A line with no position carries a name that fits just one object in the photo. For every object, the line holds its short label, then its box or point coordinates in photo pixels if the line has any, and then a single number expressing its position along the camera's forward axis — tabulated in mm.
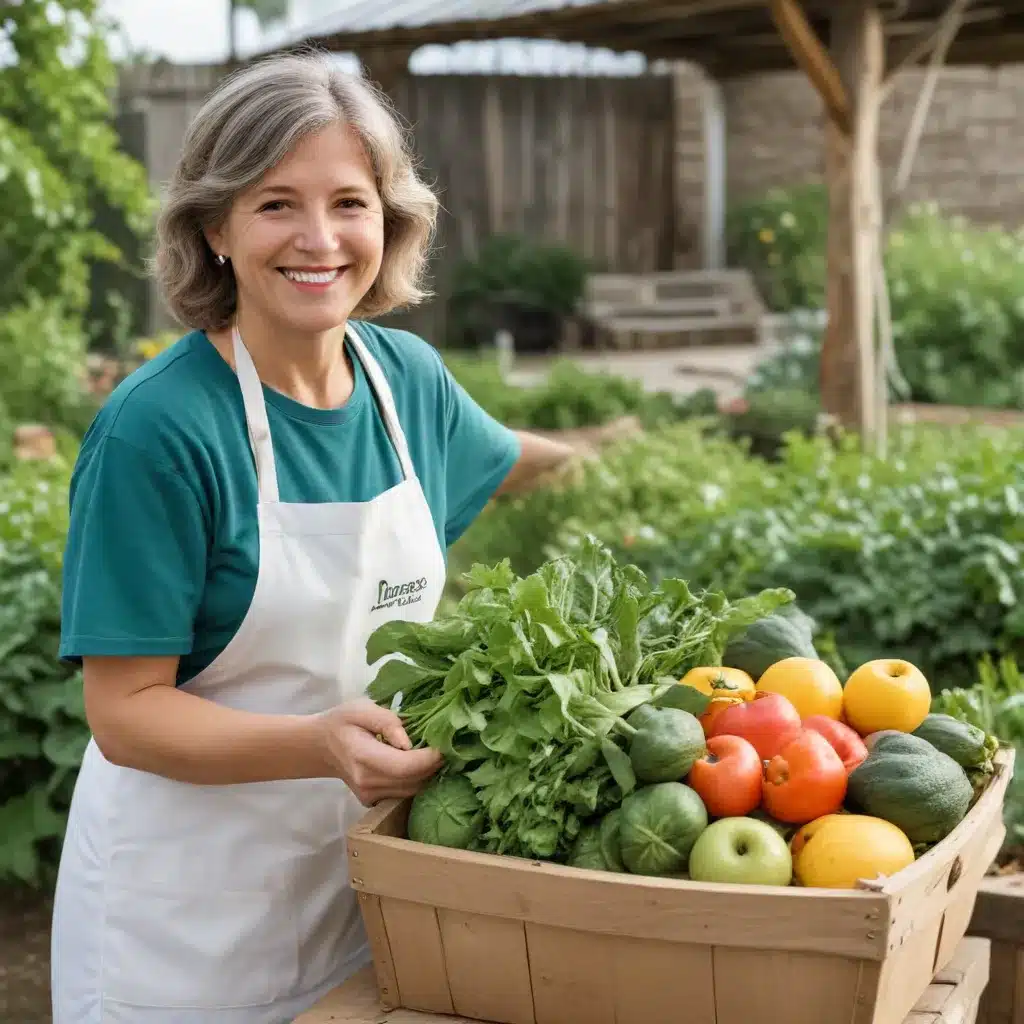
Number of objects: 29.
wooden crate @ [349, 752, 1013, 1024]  1440
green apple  1489
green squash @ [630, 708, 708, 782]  1567
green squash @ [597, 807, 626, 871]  1550
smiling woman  1729
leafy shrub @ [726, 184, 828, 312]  13711
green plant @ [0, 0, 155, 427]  7926
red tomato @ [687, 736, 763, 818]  1584
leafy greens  1576
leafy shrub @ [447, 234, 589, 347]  13867
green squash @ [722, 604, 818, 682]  1892
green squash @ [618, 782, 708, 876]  1521
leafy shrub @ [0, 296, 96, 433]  8094
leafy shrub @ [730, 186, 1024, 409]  8797
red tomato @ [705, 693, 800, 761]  1646
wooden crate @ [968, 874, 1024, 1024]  2346
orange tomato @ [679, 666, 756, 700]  1763
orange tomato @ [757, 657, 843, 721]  1793
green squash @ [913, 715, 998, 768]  1731
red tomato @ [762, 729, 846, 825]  1580
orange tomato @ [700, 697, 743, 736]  1727
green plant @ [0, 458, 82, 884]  3758
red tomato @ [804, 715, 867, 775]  1688
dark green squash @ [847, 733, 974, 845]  1576
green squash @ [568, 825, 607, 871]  1551
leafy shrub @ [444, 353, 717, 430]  7859
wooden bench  13328
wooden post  6426
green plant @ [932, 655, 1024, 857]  2673
